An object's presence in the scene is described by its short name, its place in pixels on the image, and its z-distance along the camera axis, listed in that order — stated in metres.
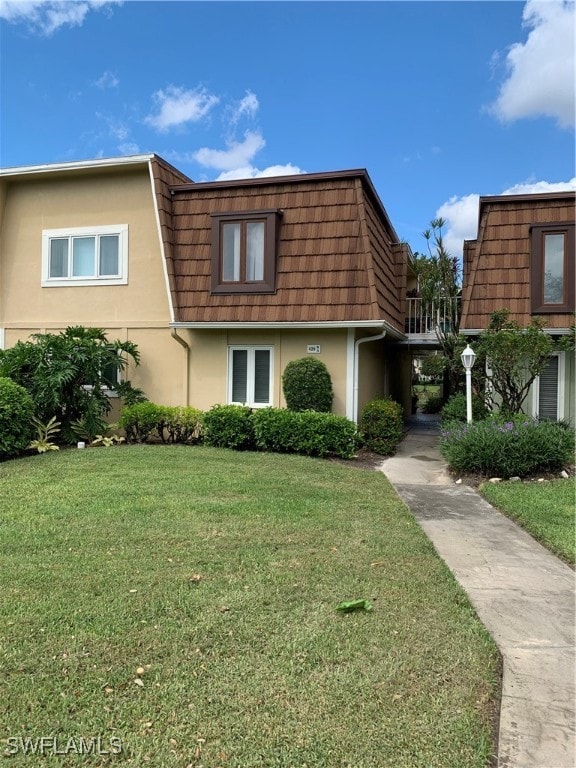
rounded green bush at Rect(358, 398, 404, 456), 10.66
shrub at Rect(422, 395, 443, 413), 21.82
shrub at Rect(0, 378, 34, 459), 9.13
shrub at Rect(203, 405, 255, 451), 10.05
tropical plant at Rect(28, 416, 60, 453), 9.88
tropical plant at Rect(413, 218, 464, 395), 13.49
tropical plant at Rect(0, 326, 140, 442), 10.30
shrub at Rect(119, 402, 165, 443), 10.66
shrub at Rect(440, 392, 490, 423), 10.98
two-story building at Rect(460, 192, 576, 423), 10.78
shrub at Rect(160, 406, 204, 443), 10.81
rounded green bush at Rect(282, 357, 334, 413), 10.51
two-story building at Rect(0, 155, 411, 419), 10.75
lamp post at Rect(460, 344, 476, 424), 9.55
